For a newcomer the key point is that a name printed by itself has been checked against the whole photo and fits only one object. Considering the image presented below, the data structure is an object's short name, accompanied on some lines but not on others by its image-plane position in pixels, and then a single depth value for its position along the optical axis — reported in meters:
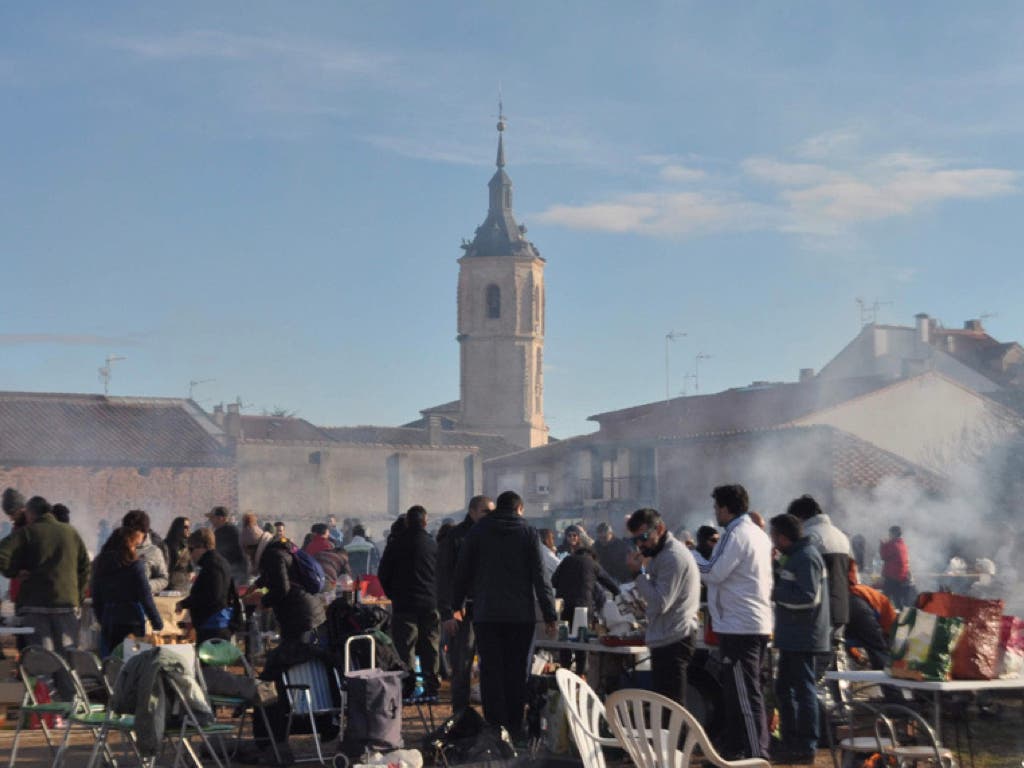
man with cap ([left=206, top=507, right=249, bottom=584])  16.95
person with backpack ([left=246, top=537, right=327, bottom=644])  10.77
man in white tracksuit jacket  9.96
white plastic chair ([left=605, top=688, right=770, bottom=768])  6.43
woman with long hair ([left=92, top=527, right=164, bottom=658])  11.87
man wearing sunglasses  10.03
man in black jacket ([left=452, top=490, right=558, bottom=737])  10.79
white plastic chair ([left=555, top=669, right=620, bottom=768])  7.14
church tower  103.19
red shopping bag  8.59
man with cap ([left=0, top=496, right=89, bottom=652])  12.68
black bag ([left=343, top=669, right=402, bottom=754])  9.90
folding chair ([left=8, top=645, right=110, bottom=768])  9.64
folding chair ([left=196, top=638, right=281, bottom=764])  10.09
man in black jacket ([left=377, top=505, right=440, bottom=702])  13.12
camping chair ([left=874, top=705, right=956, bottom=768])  7.89
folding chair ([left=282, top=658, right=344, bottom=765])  10.58
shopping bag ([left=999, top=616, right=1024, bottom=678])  8.76
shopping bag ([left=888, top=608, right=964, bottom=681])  8.55
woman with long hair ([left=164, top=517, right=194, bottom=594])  15.98
